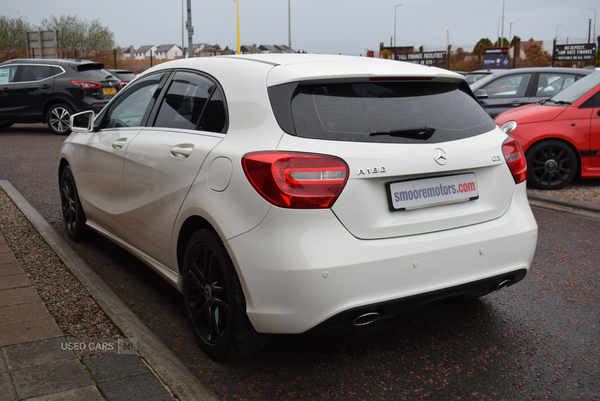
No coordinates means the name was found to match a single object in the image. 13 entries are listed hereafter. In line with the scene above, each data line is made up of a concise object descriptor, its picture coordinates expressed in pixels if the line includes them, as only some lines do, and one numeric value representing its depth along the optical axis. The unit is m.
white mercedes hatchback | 2.64
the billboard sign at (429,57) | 48.69
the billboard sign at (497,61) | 45.16
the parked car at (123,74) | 21.20
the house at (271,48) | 144.62
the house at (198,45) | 141.64
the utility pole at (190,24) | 32.22
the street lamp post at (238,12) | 34.91
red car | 7.76
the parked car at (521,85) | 10.71
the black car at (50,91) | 14.96
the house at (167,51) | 148.99
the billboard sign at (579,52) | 42.03
